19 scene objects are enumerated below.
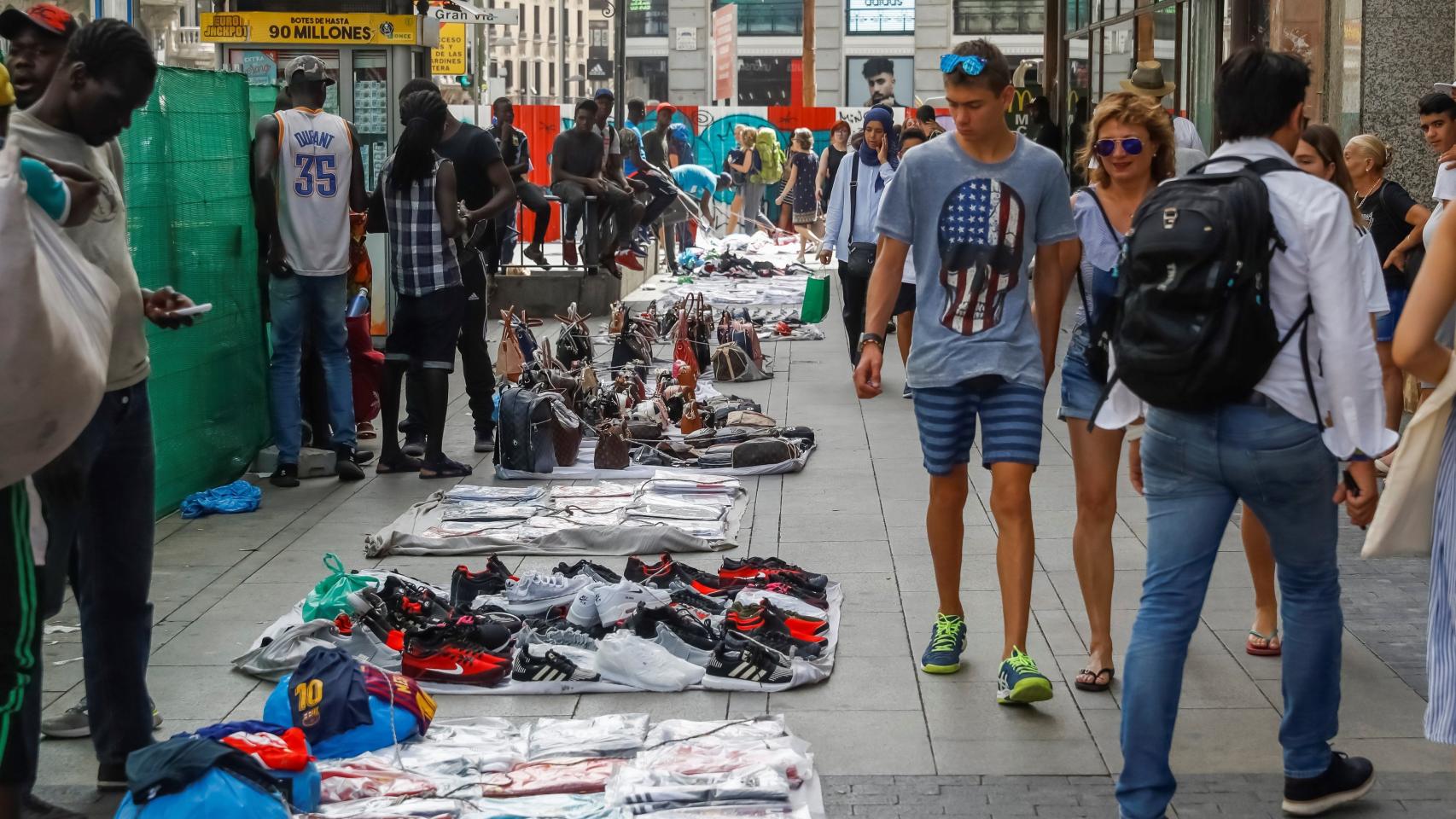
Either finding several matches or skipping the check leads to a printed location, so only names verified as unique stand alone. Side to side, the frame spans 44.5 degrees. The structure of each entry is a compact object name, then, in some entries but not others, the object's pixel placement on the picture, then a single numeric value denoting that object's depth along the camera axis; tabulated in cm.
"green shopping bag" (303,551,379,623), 623
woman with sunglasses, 544
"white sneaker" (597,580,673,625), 622
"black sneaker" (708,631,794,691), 562
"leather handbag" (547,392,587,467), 962
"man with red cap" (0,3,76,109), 475
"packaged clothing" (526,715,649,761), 494
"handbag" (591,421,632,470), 960
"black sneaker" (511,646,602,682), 566
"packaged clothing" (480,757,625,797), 464
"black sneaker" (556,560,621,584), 679
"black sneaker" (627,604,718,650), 595
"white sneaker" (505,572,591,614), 651
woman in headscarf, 1242
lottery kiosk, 1241
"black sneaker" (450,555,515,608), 664
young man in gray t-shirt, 538
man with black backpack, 394
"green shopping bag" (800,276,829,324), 1419
